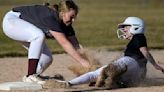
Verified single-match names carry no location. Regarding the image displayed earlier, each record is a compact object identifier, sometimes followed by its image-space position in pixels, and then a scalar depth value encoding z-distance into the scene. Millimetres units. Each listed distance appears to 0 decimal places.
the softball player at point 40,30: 16469
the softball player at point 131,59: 16547
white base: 16172
